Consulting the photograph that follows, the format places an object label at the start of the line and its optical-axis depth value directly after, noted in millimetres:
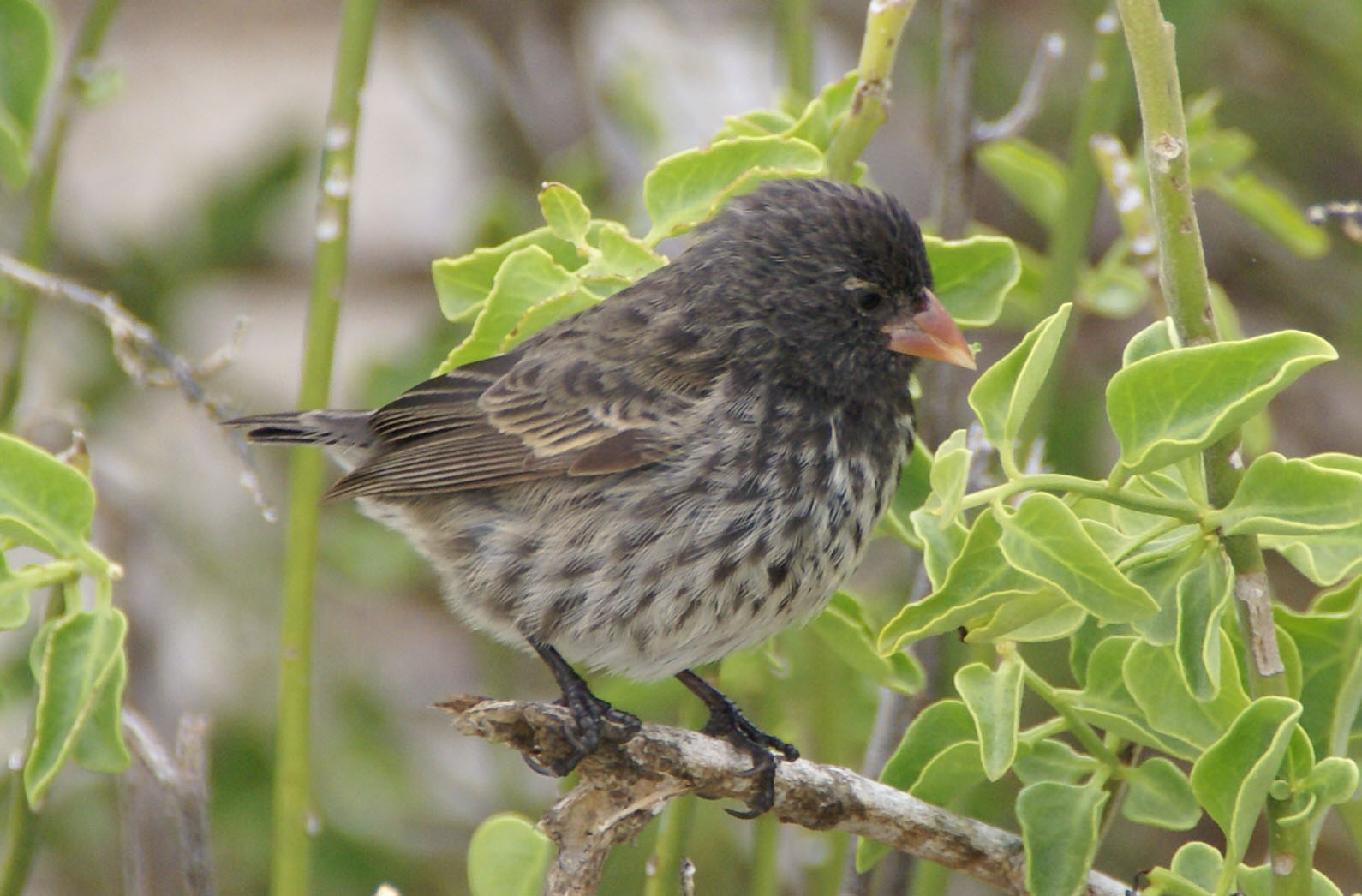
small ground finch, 5320
